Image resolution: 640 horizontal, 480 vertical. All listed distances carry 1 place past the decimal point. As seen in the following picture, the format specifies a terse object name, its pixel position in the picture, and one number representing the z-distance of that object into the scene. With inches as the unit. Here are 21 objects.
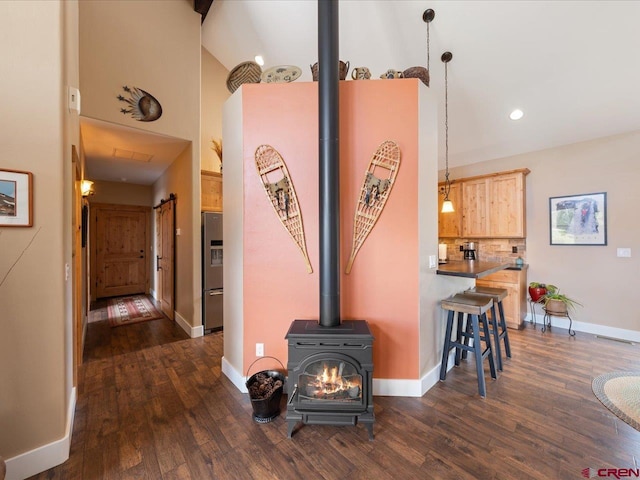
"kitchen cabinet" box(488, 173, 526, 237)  158.4
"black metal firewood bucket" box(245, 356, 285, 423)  76.1
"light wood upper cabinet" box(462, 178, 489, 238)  171.0
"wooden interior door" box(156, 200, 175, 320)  171.5
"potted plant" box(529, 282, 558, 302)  151.0
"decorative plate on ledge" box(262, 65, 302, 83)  90.3
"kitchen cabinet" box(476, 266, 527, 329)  151.5
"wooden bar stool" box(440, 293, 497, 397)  89.0
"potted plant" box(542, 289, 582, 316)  143.6
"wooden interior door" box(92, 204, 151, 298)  226.7
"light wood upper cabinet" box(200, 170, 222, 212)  158.2
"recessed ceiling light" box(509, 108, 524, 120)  140.3
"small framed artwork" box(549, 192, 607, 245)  139.6
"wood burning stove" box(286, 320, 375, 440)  71.7
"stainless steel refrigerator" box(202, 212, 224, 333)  148.5
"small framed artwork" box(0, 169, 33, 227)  56.9
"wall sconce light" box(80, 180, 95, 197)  137.5
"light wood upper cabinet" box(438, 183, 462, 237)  183.2
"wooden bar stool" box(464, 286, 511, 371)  104.1
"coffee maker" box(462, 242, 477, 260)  159.3
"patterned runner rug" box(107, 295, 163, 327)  170.9
